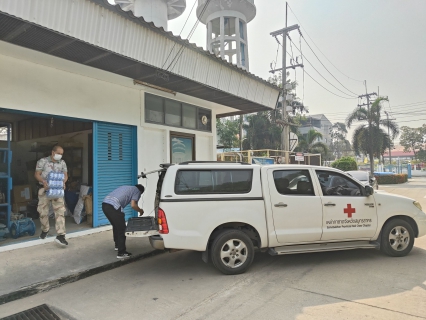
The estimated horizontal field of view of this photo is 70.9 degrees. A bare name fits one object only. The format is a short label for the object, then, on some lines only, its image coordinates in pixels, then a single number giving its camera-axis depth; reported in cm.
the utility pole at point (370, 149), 2917
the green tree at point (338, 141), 6544
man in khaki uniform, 588
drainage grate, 348
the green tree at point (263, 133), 3412
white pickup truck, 452
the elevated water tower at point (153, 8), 1341
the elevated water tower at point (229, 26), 2220
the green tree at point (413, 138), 5397
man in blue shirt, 525
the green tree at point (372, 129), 2891
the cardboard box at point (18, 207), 817
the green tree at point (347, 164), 2652
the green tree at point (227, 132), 3180
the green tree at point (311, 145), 3547
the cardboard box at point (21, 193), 828
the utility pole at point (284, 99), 2125
